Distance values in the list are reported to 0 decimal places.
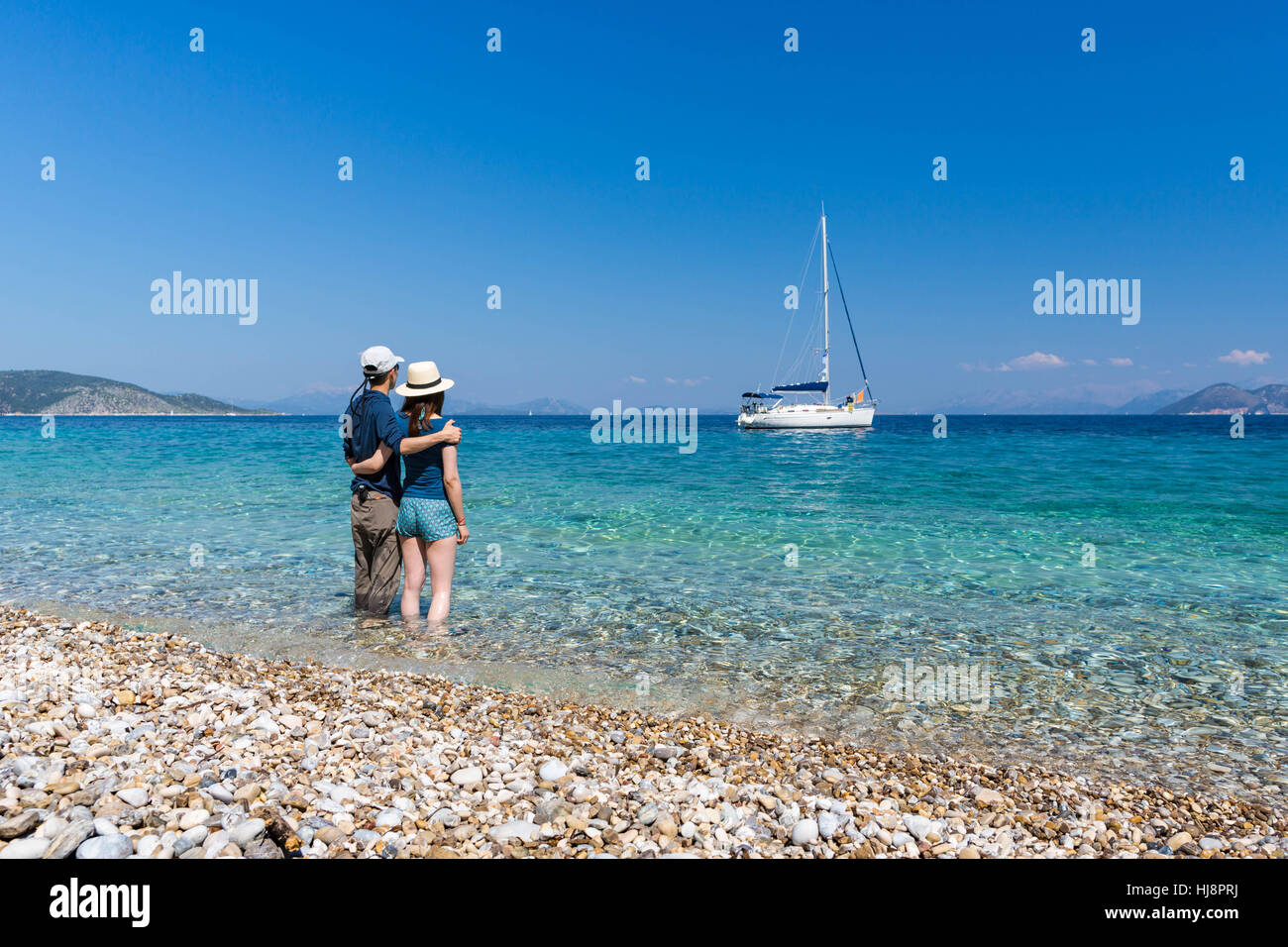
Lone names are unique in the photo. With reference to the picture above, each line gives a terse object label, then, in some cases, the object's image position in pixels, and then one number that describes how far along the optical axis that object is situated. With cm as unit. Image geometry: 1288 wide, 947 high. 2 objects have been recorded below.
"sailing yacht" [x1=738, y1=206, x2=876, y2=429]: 7612
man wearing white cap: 701
